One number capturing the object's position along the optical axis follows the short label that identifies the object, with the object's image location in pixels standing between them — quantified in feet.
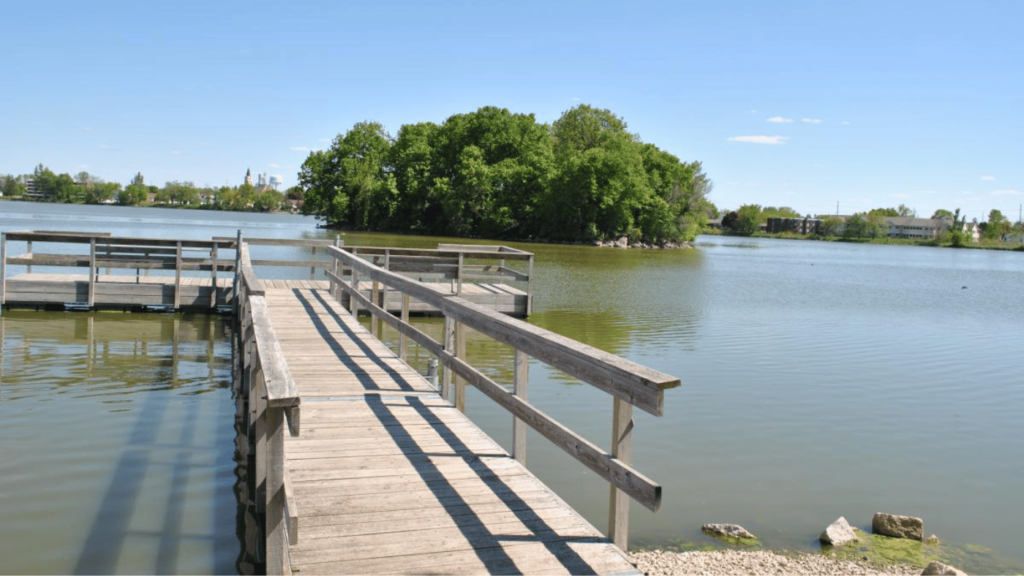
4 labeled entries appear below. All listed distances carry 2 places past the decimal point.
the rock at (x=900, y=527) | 21.30
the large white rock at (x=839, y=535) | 20.56
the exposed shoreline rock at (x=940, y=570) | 17.83
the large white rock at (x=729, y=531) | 20.72
